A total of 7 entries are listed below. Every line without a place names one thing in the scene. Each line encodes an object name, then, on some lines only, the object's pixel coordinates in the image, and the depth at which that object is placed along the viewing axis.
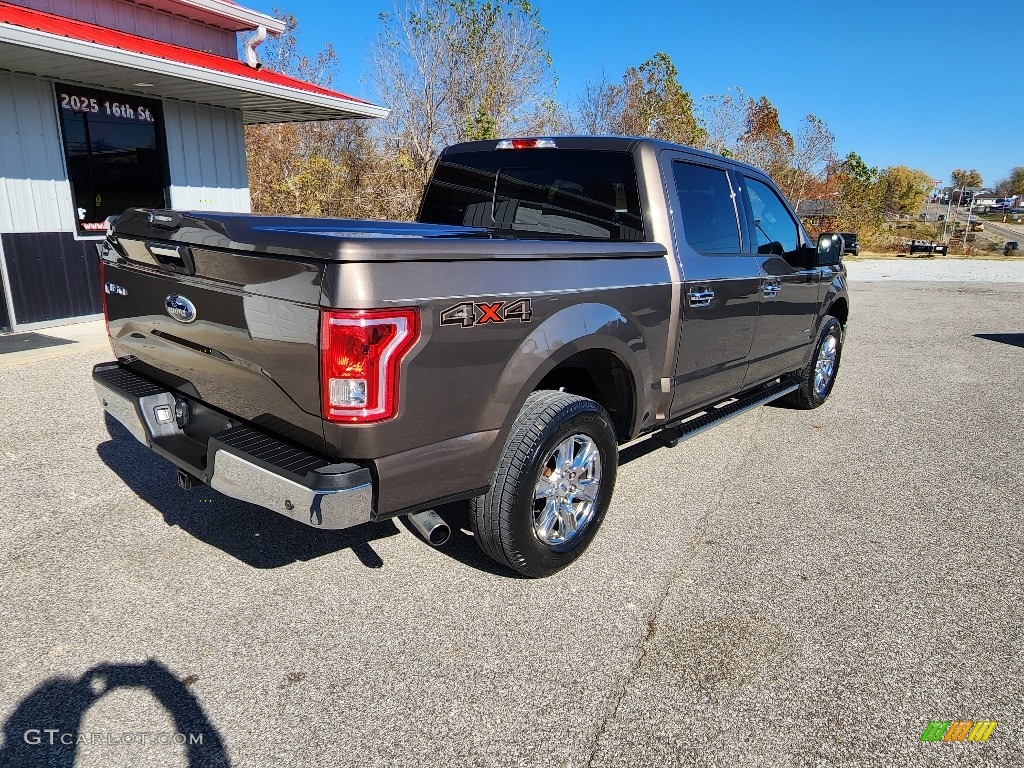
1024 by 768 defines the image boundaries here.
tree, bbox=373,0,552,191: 21.62
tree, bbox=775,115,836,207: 40.91
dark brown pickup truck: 2.28
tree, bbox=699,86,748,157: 33.88
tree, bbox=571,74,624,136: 32.66
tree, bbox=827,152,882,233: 43.31
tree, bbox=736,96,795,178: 39.16
